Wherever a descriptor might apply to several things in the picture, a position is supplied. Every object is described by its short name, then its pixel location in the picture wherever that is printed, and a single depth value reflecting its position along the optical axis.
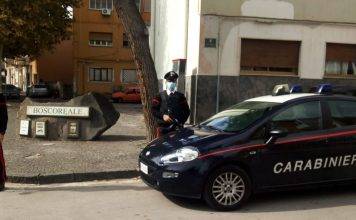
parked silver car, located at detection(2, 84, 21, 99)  40.32
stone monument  12.02
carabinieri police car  6.38
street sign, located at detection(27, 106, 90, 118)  11.96
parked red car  39.06
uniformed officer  8.43
